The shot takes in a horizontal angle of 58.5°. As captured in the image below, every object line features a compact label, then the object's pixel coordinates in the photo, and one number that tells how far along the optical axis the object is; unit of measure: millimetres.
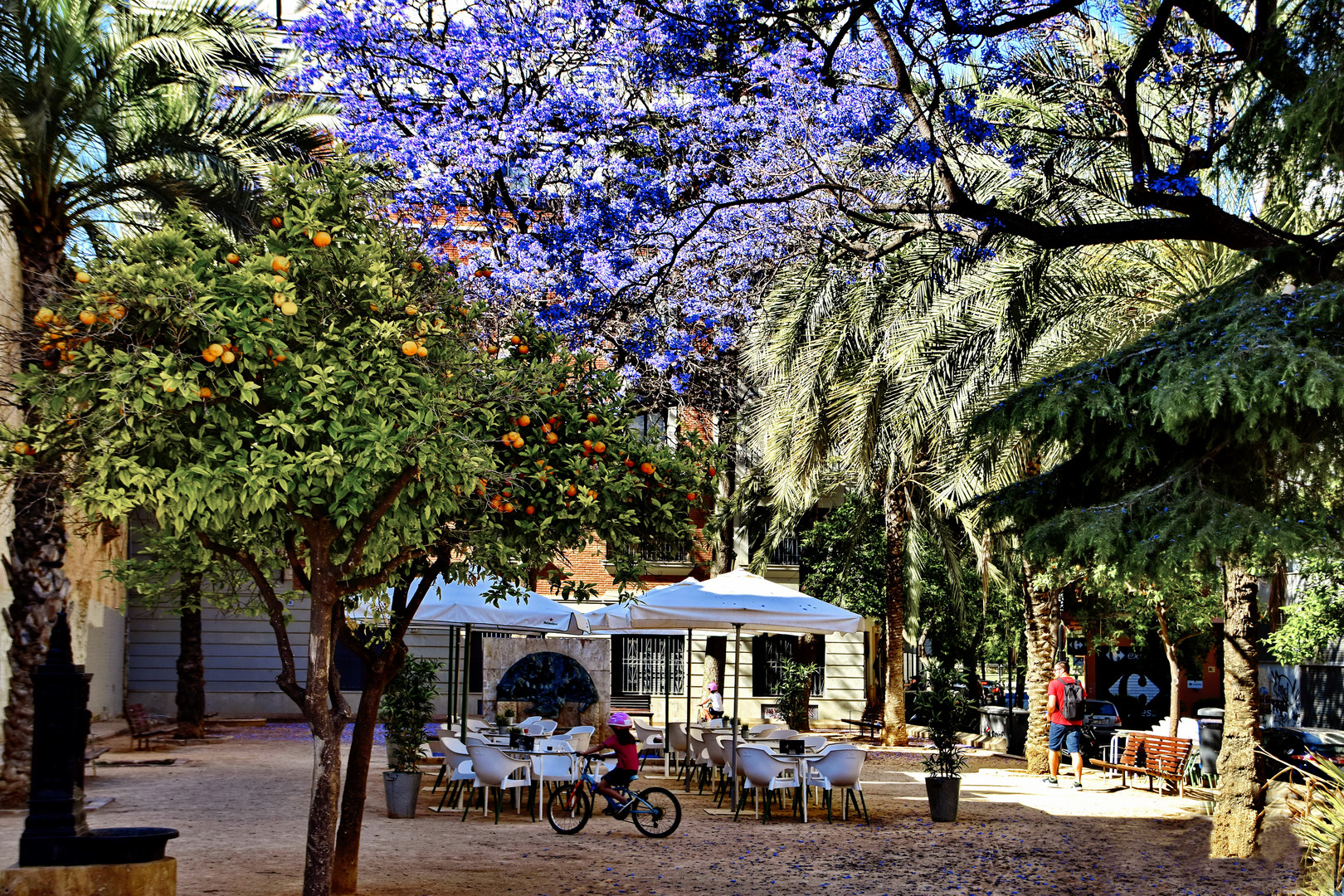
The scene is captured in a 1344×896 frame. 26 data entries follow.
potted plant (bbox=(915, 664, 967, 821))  13031
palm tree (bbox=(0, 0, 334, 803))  11680
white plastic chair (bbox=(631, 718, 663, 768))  18094
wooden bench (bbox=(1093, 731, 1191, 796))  15297
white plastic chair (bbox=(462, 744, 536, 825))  12164
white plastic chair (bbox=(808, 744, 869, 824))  13078
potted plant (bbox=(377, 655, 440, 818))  12227
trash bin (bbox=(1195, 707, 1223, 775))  14531
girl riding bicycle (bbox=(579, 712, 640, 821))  11984
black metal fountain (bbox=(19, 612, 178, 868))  7156
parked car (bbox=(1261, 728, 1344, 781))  14914
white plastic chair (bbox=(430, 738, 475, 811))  12961
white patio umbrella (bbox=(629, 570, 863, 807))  13203
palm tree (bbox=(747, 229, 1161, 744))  13398
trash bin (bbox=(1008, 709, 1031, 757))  22750
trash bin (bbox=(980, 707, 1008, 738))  23783
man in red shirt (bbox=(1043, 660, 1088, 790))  16734
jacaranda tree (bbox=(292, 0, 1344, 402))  8664
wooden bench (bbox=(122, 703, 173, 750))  18953
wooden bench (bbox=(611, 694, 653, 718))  29375
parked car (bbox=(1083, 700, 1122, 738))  27109
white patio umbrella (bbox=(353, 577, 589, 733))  14609
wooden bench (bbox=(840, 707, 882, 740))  26641
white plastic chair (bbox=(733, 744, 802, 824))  12969
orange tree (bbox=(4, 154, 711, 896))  5801
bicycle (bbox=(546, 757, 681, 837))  11805
